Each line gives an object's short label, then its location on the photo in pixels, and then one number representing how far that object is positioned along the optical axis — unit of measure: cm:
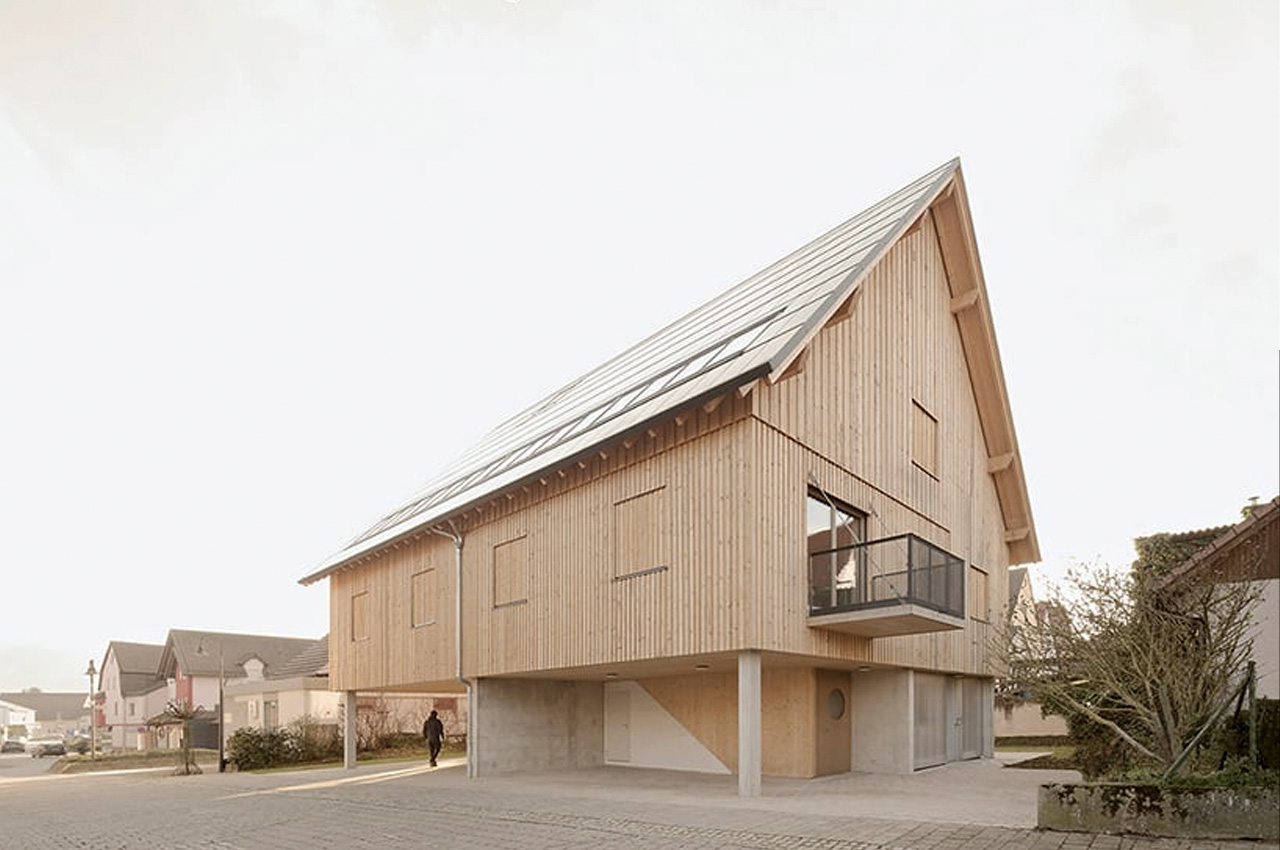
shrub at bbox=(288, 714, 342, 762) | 2991
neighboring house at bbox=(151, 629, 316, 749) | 5397
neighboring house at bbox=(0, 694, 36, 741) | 10844
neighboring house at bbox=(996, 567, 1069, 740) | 3069
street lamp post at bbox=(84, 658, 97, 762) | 3941
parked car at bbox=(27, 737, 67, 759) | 5709
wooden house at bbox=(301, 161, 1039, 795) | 1496
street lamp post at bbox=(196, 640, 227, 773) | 2867
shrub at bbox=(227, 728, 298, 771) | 2859
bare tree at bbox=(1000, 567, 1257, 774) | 1112
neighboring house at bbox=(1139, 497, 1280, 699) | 1250
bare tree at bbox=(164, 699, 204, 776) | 2736
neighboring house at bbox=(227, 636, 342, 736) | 3478
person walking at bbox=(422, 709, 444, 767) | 2473
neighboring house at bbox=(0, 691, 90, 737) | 11062
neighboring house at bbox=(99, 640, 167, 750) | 6009
